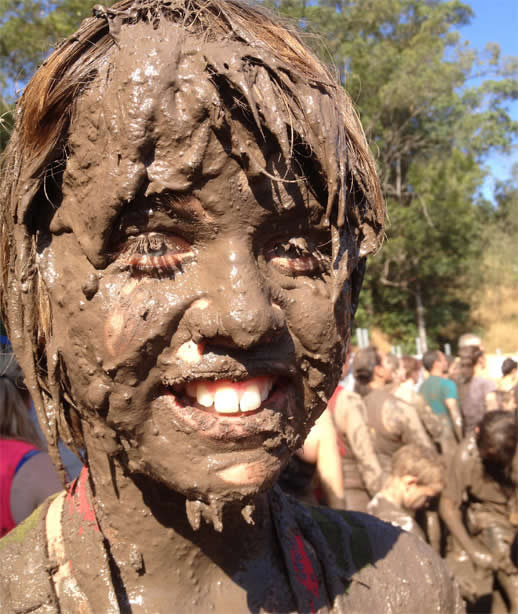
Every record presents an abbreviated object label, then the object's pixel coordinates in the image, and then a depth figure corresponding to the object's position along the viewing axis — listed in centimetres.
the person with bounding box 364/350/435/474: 491
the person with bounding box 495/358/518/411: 646
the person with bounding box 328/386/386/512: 425
